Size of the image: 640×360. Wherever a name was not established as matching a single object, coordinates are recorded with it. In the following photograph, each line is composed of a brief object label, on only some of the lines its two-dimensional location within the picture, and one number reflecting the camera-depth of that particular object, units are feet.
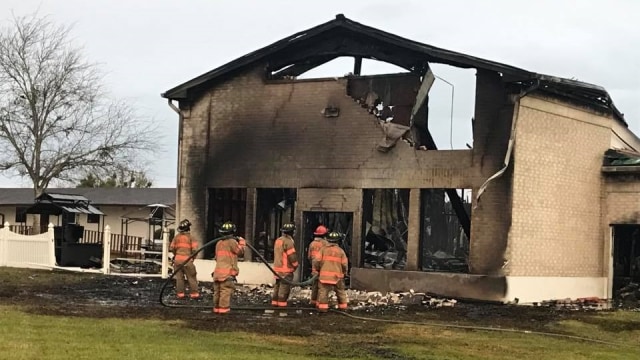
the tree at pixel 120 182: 125.80
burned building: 60.39
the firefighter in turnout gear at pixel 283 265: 52.21
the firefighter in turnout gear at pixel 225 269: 47.29
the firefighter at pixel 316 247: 52.85
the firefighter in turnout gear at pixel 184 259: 56.80
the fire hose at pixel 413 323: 41.36
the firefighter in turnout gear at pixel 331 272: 50.16
